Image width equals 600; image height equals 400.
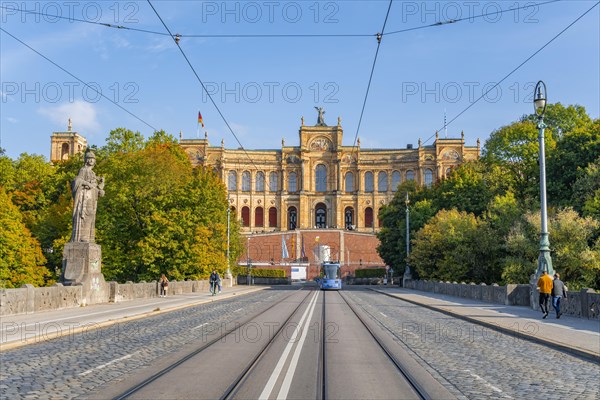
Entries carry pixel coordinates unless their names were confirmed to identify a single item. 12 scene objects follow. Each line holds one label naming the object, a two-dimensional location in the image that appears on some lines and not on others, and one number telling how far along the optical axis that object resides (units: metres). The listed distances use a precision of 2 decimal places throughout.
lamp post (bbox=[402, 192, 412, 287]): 58.25
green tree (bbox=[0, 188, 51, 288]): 45.03
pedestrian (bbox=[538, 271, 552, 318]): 20.47
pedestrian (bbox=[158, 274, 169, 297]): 36.88
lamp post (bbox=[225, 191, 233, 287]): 63.66
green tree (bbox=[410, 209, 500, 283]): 43.94
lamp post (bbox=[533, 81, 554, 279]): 22.20
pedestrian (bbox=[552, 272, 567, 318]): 20.34
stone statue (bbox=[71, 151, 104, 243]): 27.17
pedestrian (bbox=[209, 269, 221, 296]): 41.45
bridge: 8.67
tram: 63.31
